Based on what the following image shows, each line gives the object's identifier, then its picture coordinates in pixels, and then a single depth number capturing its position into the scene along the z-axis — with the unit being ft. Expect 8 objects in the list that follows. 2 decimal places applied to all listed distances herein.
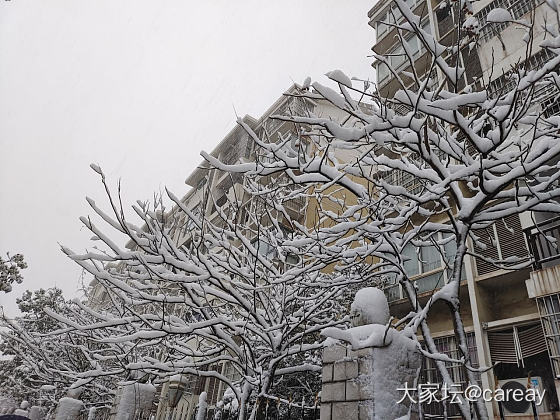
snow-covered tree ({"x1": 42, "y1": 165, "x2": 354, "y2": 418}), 15.65
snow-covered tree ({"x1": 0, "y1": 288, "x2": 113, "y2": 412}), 29.40
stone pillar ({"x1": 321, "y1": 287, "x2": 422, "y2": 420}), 10.28
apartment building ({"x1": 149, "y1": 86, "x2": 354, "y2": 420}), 26.94
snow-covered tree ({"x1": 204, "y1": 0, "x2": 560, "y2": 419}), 11.40
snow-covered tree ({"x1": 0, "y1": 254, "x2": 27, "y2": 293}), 53.26
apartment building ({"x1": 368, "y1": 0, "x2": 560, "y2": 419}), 25.21
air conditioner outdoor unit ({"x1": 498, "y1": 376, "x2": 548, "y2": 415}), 25.40
